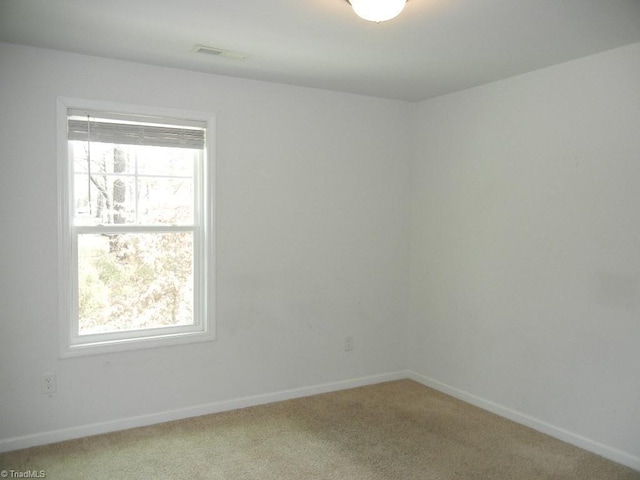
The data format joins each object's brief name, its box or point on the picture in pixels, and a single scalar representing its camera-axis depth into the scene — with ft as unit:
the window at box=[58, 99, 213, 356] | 10.61
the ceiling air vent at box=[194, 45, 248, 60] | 9.79
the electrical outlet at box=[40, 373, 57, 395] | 10.24
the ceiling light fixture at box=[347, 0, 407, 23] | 6.95
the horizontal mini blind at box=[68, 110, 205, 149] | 10.51
